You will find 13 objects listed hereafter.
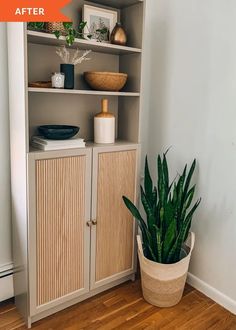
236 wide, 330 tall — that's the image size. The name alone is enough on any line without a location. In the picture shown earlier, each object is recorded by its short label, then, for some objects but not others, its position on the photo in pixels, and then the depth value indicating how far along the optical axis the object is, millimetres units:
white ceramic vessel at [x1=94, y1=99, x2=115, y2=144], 1973
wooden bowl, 1888
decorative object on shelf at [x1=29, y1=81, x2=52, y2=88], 1717
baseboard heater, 1956
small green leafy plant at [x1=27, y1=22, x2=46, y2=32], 1636
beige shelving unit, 1683
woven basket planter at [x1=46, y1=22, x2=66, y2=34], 1694
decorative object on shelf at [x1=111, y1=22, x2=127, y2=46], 1942
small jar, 1742
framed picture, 1891
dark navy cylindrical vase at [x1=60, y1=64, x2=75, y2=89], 1771
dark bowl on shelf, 1721
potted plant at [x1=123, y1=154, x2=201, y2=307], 1918
